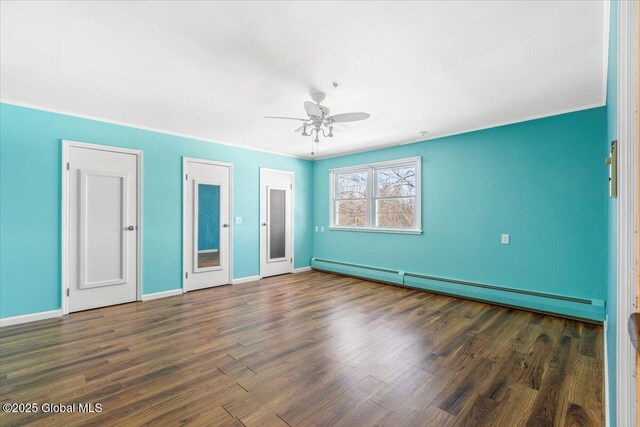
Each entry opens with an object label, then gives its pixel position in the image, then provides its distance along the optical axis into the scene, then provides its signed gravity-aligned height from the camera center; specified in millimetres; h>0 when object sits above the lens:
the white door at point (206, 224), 4766 -161
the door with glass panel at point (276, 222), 5805 -162
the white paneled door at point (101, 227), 3762 -166
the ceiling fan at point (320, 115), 2996 +1063
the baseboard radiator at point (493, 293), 3436 -1104
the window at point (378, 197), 5176 +338
